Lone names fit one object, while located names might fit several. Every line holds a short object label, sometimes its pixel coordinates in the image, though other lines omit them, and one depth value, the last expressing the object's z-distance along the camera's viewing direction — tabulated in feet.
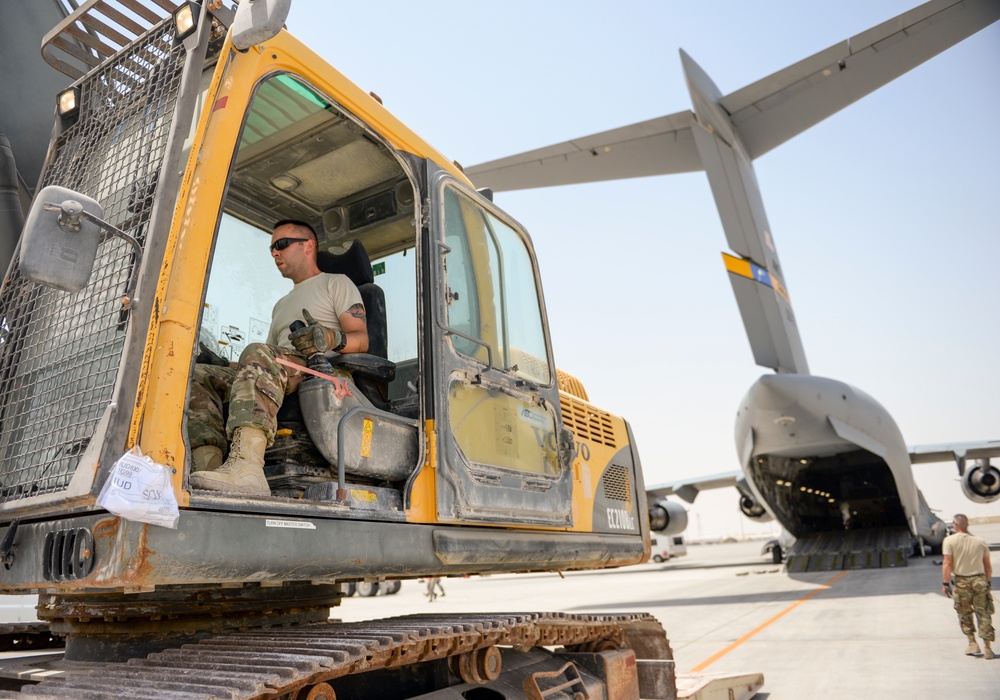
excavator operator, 8.43
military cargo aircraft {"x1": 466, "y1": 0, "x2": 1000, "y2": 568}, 54.95
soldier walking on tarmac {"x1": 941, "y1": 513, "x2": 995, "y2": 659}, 25.09
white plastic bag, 6.46
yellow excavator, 7.07
